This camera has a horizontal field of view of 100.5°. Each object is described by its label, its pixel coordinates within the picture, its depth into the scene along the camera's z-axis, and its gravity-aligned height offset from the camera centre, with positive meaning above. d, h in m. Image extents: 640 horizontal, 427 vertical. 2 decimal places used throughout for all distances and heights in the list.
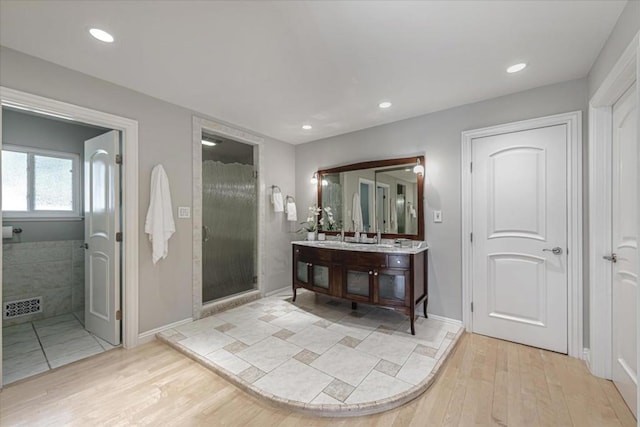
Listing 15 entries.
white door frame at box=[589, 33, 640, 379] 2.00 -0.17
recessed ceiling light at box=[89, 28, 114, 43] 1.74 +1.19
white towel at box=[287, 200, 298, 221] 4.18 +0.03
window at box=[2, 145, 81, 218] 3.06 +0.38
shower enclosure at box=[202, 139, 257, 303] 3.34 -0.09
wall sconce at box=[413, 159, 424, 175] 3.06 +0.50
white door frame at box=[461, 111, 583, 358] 2.29 -0.10
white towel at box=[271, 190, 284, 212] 3.97 +0.18
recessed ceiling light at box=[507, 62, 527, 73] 2.12 +1.17
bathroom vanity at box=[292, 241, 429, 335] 2.70 -0.67
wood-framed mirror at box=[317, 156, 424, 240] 3.19 +0.20
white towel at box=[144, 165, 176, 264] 2.60 -0.03
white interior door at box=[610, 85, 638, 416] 1.68 -0.23
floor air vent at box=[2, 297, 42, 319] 2.96 -1.07
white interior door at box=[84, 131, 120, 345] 2.55 -0.25
